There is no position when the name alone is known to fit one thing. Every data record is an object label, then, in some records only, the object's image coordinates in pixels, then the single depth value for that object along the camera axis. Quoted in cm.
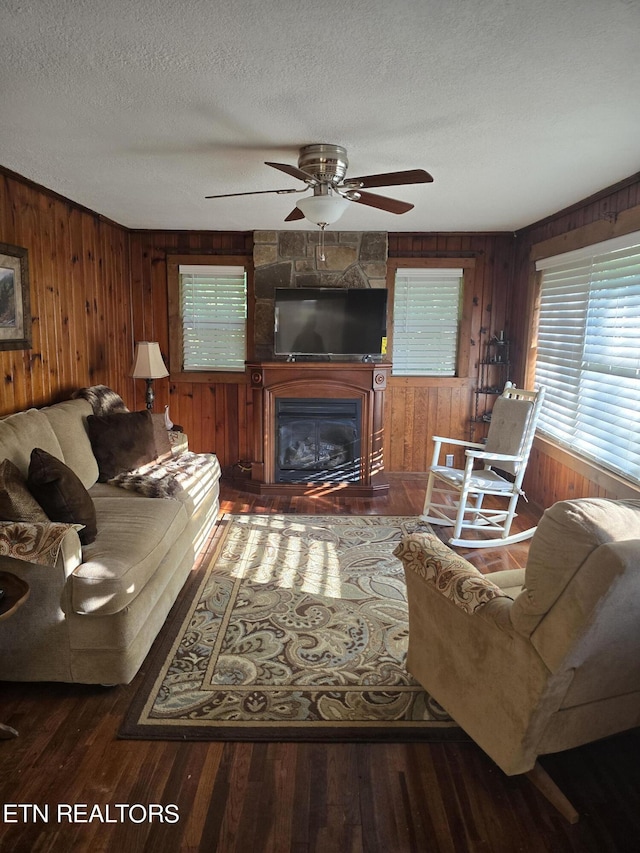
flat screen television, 538
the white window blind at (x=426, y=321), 564
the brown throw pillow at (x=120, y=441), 378
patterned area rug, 226
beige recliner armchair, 155
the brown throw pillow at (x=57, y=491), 252
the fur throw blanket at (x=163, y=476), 353
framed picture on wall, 346
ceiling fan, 277
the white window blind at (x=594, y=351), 350
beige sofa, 232
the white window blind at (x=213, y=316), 568
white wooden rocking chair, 418
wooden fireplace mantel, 526
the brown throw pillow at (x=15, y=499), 241
